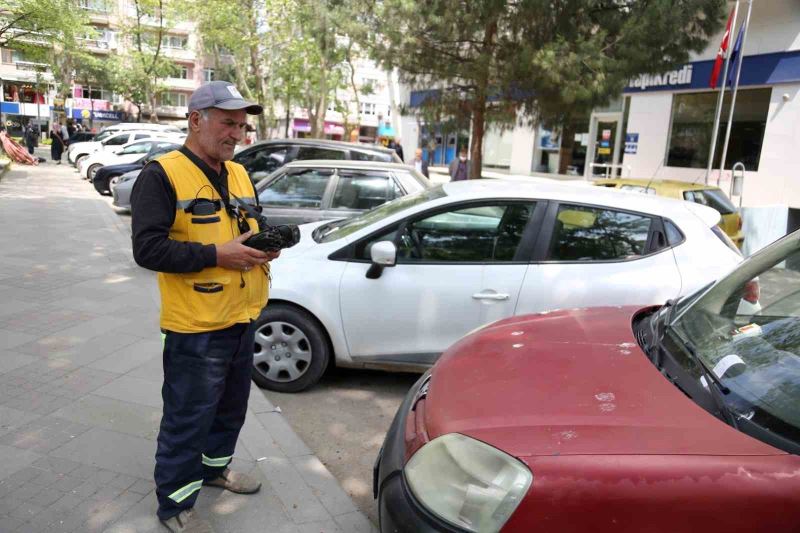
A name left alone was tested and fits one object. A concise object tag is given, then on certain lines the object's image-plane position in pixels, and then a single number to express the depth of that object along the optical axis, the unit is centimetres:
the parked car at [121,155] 1766
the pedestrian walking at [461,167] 1433
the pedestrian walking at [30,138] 2925
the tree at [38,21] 1816
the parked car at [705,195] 808
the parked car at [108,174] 1486
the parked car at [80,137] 2963
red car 160
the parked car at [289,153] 838
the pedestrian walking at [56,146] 2631
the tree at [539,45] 994
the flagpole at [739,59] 1292
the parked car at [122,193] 1152
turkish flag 1304
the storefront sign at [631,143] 1905
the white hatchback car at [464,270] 398
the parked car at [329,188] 696
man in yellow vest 222
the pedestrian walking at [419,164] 1927
